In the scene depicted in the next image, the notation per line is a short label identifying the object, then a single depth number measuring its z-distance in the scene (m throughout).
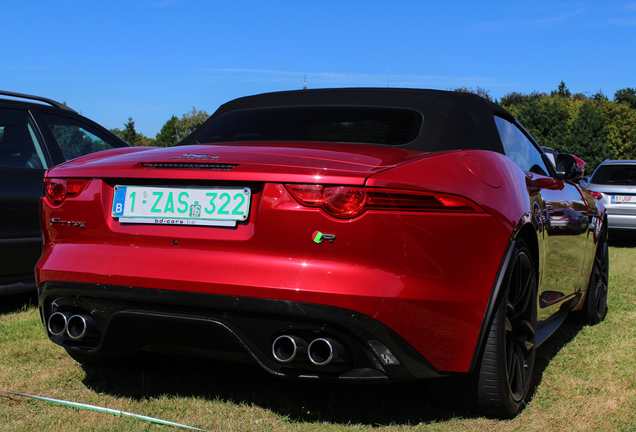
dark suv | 4.69
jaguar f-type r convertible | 2.25
